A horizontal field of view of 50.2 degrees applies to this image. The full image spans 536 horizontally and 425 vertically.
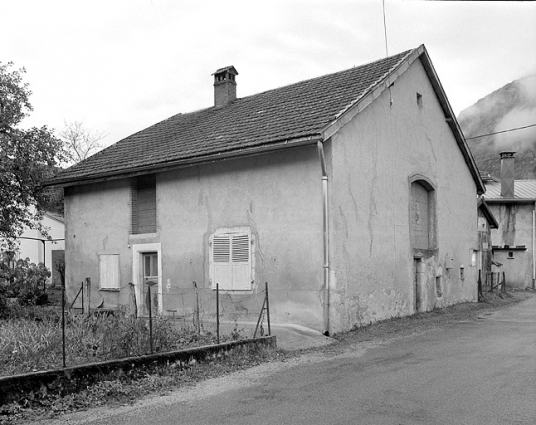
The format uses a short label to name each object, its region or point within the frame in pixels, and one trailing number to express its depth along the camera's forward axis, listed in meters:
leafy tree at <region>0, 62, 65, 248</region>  18.38
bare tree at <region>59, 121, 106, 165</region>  45.19
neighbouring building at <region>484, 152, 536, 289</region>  34.53
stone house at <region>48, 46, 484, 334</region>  13.48
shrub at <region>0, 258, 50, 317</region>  13.13
